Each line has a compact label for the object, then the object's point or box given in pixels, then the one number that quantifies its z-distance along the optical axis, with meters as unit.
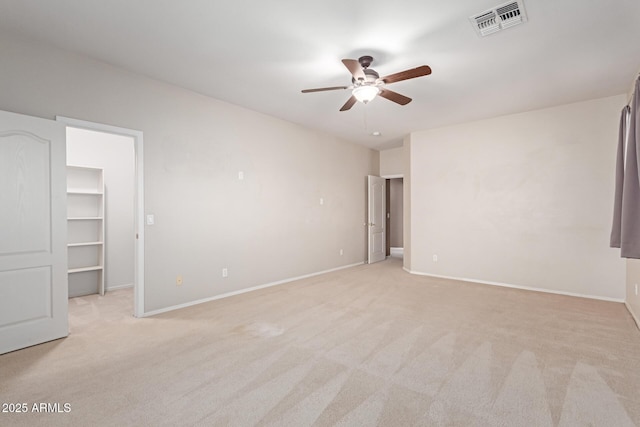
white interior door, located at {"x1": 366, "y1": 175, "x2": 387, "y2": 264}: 7.00
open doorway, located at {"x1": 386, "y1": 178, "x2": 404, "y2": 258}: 9.59
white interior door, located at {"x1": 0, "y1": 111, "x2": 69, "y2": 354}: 2.55
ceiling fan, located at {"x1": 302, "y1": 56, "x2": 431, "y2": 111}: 2.62
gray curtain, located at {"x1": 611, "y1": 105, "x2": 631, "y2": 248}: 2.93
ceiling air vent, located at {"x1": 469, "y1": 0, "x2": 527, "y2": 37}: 2.27
